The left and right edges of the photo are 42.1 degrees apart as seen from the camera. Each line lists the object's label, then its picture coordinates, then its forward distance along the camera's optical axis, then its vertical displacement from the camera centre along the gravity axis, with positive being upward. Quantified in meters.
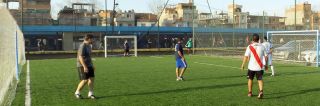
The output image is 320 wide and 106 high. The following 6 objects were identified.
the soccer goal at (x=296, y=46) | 22.86 -0.63
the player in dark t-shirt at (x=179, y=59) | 14.70 -0.83
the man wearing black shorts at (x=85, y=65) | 10.09 -0.71
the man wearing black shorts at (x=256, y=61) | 10.24 -0.64
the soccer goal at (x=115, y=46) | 41.69 -1.03
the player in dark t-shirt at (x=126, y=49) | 35.03 -1.09
